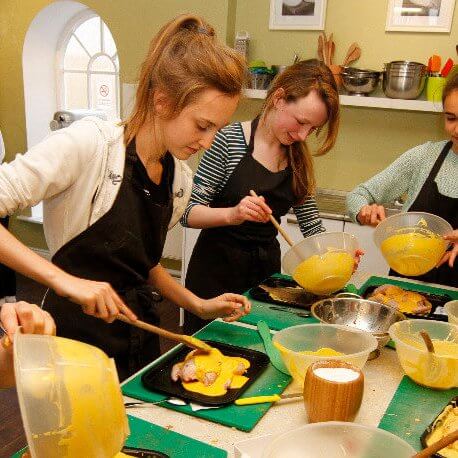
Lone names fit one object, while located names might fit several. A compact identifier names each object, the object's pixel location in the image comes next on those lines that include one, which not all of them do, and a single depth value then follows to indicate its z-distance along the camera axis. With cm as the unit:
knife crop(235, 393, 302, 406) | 99
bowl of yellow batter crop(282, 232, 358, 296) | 144
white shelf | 271
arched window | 389
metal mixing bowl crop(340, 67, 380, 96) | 281
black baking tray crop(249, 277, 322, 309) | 150
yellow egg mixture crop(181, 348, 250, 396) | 103
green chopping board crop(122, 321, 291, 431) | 94
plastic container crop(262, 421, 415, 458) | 76
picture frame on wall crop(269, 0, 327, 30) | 305
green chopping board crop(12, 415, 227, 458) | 85
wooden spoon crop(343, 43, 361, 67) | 300
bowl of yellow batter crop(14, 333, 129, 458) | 56
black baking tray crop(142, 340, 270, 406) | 99
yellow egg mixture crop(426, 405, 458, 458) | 89
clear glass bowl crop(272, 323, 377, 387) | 104
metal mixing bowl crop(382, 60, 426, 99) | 269
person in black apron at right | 180
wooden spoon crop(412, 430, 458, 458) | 66
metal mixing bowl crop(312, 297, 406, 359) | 133
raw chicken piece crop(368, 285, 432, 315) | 148
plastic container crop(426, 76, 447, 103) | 270
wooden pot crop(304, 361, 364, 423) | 89
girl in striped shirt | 168
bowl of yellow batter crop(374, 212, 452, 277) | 151
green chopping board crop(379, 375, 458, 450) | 94
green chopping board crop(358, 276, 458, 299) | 169
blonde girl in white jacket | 113
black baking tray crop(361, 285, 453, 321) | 142
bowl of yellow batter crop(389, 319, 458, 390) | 104
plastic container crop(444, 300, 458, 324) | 126
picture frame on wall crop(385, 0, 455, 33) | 281
